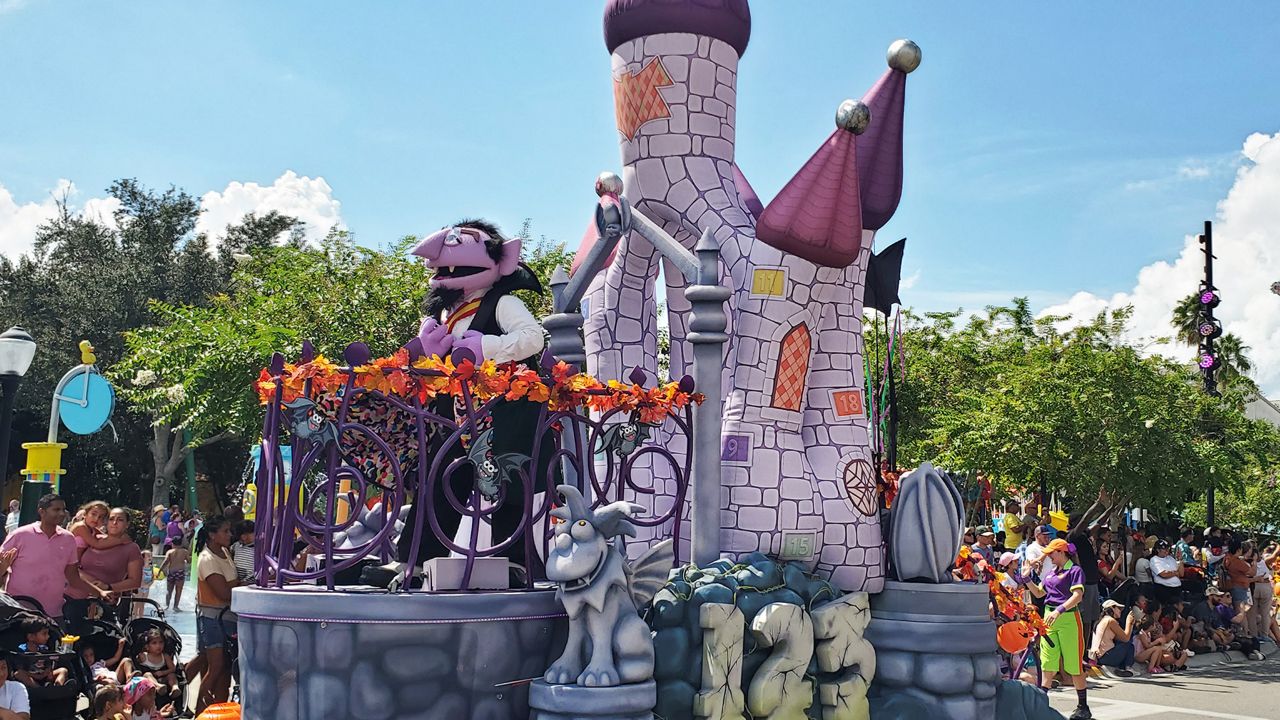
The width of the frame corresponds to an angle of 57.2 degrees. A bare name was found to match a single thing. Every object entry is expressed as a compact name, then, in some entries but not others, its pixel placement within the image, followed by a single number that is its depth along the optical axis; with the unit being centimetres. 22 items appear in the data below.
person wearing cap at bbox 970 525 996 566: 1022
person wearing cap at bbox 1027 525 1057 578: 981
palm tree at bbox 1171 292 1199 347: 3372
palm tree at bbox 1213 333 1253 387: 3706
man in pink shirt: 719
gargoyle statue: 491
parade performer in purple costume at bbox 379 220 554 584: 554
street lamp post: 835
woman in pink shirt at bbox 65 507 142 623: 772
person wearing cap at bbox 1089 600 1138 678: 1118
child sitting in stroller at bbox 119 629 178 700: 740
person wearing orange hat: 906
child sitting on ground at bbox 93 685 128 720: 599
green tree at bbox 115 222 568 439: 1628
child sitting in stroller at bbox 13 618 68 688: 618
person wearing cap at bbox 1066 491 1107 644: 1160
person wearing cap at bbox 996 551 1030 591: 1017
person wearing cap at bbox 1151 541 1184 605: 1304
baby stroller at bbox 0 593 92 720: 608
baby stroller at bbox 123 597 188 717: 746
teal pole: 2706
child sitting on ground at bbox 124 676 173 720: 659
